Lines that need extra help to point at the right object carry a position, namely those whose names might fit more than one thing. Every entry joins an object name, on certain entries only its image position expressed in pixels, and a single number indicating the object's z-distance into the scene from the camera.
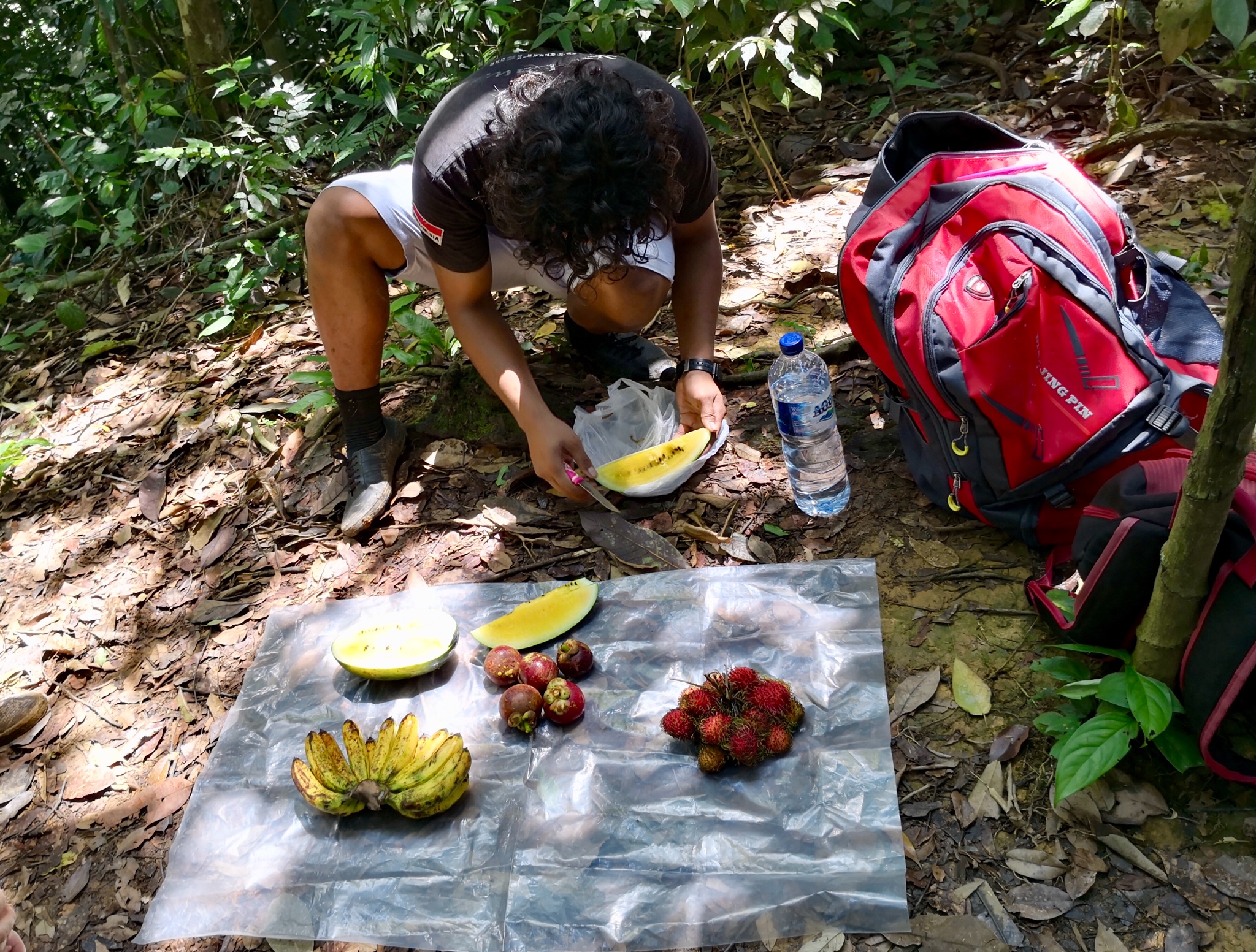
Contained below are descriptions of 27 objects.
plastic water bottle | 2.57
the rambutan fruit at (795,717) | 2.05
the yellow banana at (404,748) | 2.07
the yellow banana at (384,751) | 2.08
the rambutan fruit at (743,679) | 2.10
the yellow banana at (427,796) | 2.00
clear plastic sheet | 1.81
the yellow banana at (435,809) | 2.01
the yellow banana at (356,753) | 2.09
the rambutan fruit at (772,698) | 2.04
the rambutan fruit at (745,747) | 1.97
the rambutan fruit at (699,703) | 2.06
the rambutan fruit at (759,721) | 2.01
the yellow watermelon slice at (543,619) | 2.43
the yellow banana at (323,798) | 2.05
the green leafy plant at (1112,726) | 1.78
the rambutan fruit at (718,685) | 2.11
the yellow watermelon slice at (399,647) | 2.35
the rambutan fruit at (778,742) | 2.00
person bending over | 2.19
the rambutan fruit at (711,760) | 1.99
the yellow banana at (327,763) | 2.09
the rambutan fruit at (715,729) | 2.00
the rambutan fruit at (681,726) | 2.05
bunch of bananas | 2.02
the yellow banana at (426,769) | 2.04
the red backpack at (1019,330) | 2.17
